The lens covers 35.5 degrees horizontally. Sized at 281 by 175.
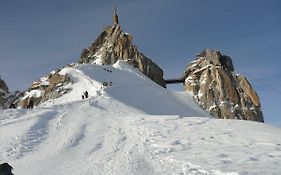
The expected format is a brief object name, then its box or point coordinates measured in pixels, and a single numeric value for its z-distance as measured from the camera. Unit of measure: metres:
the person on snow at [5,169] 13.74
